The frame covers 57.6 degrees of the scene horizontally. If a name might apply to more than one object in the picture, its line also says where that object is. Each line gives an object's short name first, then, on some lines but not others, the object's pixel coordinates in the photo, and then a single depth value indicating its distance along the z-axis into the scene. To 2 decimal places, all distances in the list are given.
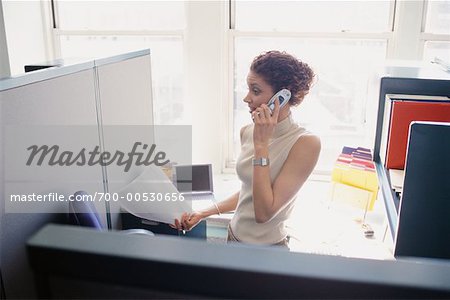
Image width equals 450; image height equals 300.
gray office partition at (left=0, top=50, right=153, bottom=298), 0.96
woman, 1.23
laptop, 2.10
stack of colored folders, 1.94
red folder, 1.17
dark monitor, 0.86
